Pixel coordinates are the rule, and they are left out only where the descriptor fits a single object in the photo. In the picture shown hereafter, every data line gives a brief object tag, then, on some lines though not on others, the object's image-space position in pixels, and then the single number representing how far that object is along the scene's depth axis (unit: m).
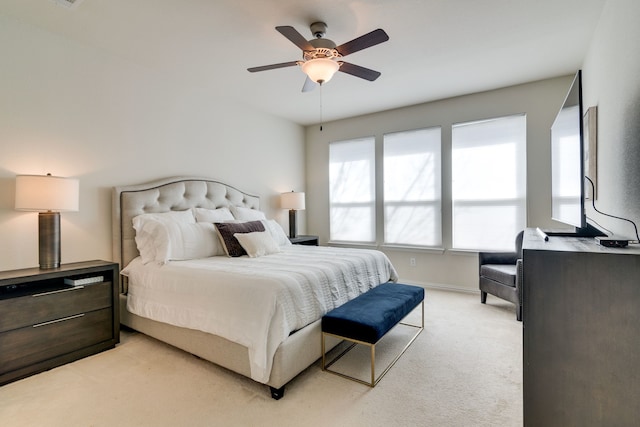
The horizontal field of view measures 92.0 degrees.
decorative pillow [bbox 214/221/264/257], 3.18
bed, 1.92
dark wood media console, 1.11
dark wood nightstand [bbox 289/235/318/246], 4.70
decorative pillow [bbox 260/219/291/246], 3.87
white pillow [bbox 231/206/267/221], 3.94
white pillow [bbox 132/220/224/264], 2.80
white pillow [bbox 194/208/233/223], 3.47
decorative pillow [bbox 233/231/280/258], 3.15
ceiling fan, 2.08
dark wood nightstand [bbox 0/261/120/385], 2.09
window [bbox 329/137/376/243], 4.99
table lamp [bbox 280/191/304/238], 4.86
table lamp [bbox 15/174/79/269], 2.29
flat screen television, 1.60
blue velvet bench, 2.03
